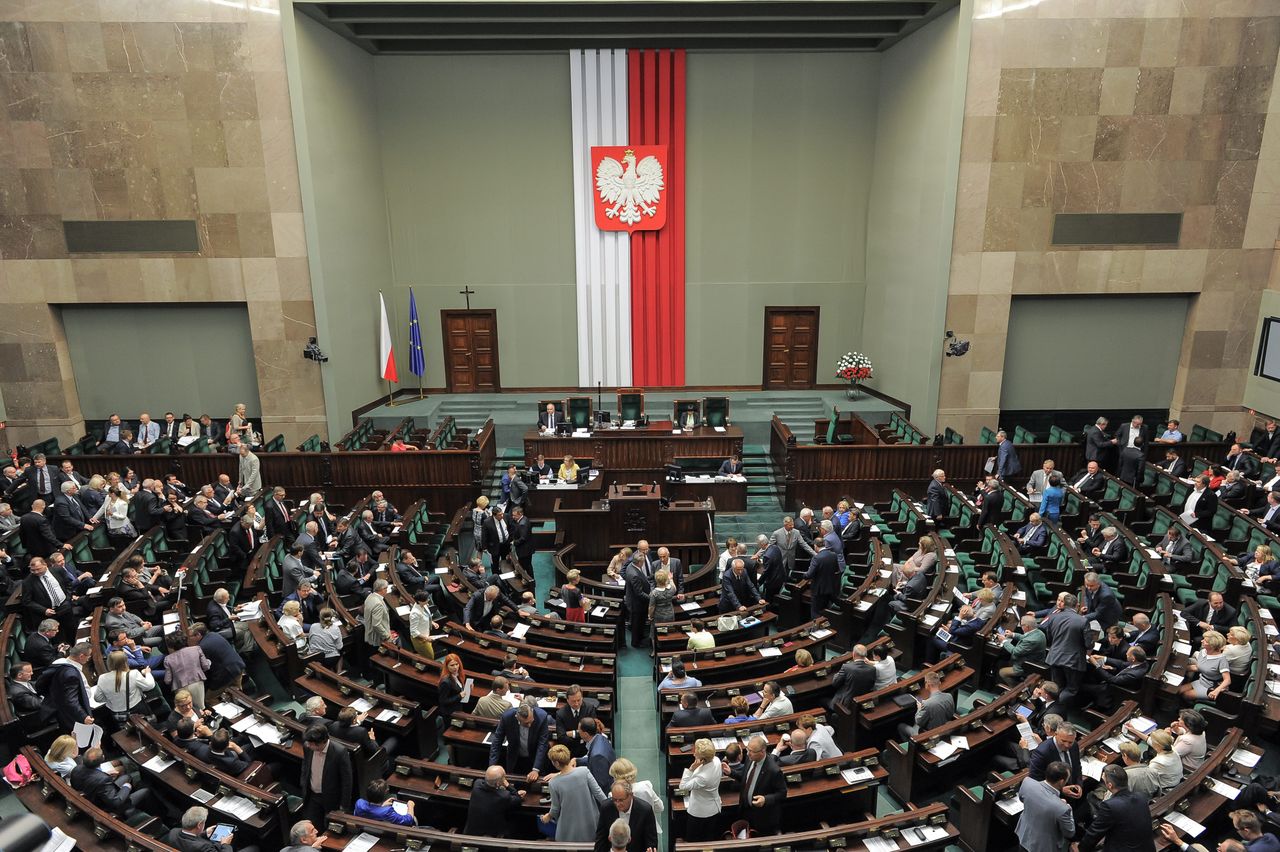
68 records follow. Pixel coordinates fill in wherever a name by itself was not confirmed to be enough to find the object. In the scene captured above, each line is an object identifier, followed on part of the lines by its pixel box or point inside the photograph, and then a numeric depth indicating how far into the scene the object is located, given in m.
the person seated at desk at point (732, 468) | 13.80
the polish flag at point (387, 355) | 17.70
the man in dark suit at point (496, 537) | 10.95
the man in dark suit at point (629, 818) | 5.17
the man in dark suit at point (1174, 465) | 12.61
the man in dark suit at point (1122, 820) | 5.22
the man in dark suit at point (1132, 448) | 13.06
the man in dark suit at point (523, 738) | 6.41
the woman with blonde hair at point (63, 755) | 6.00
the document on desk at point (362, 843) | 5.56
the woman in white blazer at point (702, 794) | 5.73
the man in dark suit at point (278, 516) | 11.30
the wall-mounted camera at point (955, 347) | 15.62
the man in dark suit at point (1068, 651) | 7.68
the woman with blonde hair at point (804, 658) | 7.46
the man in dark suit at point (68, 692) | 6.98
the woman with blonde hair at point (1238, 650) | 7.35
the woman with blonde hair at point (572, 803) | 5.58
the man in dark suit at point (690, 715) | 6.82
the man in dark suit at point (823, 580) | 9.54
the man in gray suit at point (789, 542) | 10.29
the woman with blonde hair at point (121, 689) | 7.20
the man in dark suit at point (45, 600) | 8.95
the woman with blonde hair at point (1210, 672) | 7.26
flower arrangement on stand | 17.66
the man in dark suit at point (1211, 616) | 8.31
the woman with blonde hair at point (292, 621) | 8.55
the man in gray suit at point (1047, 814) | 5.47
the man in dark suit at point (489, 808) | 5.78
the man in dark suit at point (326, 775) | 6.05
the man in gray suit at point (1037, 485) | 12.34
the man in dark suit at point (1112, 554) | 10.26
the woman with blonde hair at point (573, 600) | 9.24
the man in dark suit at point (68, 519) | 11.10
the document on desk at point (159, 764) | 6.35
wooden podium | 12.02
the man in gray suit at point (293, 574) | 9.55
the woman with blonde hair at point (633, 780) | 5.17
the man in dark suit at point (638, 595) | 9.57
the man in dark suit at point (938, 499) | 11.89
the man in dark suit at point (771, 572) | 9.98
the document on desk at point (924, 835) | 5.71
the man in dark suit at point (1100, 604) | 8.67
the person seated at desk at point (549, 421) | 15.27
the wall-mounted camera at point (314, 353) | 15.77
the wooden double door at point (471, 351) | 19.20
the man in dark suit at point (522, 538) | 11.08
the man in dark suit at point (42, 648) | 7.74
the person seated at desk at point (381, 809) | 5.85
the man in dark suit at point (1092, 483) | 12.70
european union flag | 18.38
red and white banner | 17.94
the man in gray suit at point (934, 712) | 6.95
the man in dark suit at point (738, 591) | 9.42
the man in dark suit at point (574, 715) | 6.68
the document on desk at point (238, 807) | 5.95
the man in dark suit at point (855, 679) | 7.32
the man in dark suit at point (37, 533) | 10.32
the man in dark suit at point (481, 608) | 8.96
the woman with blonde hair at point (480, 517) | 10.99
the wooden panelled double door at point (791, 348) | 19.31
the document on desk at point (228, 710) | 7.16
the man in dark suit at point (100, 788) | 5.90
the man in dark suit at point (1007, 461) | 13.41
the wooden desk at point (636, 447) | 14.45
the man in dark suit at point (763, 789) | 5.80
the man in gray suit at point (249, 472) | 13.02
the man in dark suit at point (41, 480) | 11.96
